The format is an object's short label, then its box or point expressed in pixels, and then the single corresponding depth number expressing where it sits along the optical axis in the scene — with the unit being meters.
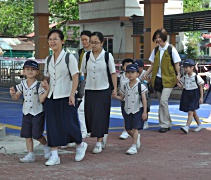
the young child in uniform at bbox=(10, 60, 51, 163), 8.48
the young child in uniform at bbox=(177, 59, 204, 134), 11.91
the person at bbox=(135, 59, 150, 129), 11.61
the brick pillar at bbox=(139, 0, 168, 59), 21.77
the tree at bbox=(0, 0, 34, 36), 42.56
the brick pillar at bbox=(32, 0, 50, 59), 27.58
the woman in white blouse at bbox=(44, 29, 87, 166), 8.38
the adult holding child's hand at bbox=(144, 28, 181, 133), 11.72
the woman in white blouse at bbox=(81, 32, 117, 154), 9.30
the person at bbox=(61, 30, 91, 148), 9.91
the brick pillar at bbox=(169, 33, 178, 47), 29.41
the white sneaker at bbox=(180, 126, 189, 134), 11.58
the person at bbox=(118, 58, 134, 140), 10.91
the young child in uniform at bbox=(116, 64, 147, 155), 9.53
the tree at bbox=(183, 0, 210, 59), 47.11
